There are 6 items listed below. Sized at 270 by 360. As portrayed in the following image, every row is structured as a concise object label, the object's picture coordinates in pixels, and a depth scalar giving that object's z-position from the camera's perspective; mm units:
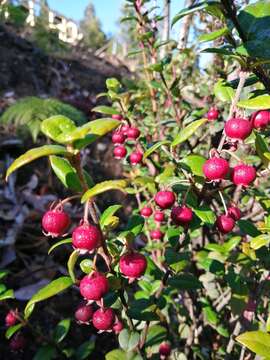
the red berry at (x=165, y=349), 209
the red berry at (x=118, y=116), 222
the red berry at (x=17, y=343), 204
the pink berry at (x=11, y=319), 194
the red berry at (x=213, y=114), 230
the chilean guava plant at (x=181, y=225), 114
